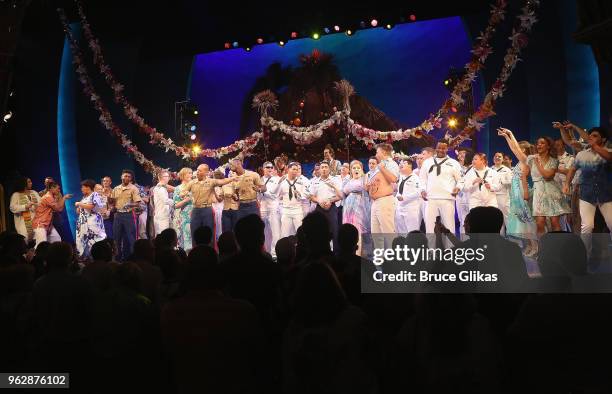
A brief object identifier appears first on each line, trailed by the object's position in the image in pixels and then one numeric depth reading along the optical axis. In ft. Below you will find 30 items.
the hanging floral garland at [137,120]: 48.67
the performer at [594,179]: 27.02
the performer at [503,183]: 36.60
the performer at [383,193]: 34.35
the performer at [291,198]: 39.55
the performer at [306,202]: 39.58
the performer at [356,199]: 37.52
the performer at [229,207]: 38.09
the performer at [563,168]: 31.19
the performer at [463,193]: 38.73
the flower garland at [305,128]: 48.67
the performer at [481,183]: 36.70
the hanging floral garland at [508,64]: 36.27
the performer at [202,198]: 37.70
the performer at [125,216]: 41.60
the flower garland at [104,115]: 49.06
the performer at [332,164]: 42.87
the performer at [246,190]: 37.99
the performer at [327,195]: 37.91
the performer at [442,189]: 34.12
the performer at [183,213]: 41.39
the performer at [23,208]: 40.47
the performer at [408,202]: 36.45
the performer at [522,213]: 33.88
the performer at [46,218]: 40.47
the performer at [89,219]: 41.57
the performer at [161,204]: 43.34
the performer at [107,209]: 42.96
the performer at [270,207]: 41.88
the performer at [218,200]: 39.20
